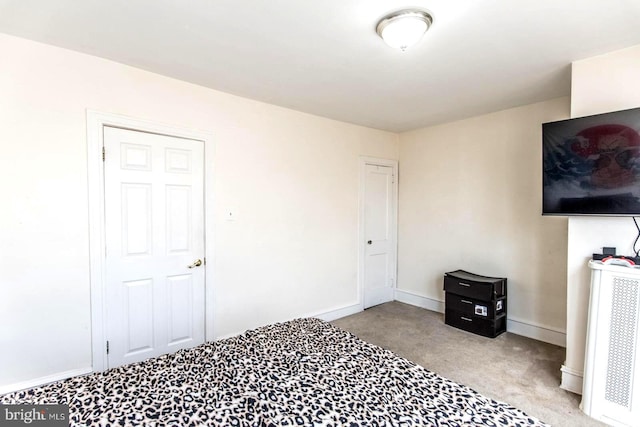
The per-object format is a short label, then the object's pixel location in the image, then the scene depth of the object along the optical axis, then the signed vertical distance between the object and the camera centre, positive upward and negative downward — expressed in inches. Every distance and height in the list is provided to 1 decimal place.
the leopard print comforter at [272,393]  48.7 -33.8
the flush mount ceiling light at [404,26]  68.2 +40.0
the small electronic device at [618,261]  79.2 -14.0
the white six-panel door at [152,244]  96.0 -15.0
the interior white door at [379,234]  169.5 -17.7
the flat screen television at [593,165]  81.3 +11.9
